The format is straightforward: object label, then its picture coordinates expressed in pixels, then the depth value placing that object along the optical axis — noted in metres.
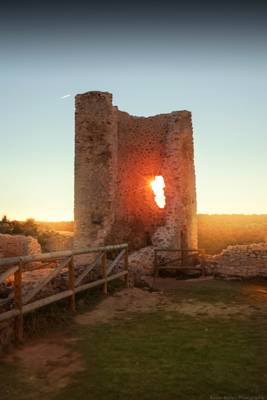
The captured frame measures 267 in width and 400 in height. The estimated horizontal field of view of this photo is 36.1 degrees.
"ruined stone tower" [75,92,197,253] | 17.06
